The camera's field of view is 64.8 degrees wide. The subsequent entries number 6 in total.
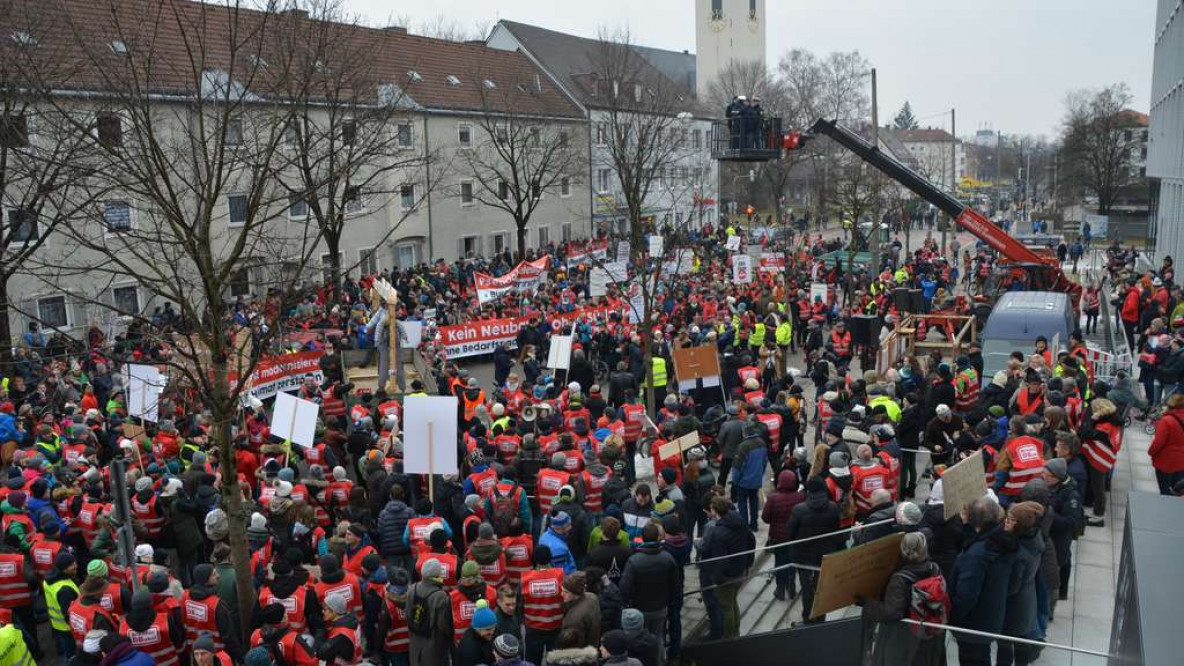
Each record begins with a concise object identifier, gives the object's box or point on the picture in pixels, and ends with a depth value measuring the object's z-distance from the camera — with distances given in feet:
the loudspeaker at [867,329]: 67.92
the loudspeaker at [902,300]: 74.54
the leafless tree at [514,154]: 135.23
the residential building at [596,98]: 159.74
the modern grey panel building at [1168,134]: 100.42
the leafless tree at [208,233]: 25.16
